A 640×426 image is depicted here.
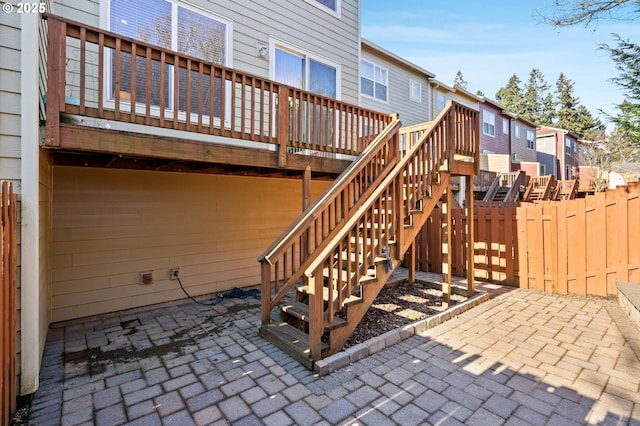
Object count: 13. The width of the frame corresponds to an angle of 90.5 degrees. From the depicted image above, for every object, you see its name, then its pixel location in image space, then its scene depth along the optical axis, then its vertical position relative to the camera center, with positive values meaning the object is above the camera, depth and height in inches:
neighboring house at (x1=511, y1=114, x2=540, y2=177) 857.5 +204.5
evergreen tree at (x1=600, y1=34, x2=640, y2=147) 279.1 +122.0
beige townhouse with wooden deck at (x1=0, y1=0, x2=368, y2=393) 107.1 +26.2
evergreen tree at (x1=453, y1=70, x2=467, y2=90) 1727.6 +743.7
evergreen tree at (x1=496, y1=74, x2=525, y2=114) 1608.0 +615.8
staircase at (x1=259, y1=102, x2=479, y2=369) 128.3 -7.1
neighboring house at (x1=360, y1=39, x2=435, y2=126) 435.8 +195.8
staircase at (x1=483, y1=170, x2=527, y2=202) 504.8 +45.0
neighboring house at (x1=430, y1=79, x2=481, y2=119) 552.0 +225.9
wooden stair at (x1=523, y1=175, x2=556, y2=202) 531.3 +45.8
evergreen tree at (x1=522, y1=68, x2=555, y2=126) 1553.9 +579.0
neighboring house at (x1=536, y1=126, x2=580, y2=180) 1055.6 +215.3
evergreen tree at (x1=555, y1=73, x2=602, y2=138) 1408.7 +477.9
